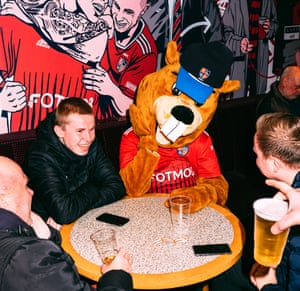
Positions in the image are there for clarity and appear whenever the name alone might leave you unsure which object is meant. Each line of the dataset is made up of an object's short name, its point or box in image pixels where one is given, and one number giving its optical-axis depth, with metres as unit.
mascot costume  2.40
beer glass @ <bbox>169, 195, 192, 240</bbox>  1.95
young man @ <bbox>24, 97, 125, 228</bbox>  2.24
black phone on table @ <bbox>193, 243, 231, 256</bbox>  1.75
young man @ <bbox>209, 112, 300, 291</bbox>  1.54
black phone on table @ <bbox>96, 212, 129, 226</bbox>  2.04
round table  1.61
